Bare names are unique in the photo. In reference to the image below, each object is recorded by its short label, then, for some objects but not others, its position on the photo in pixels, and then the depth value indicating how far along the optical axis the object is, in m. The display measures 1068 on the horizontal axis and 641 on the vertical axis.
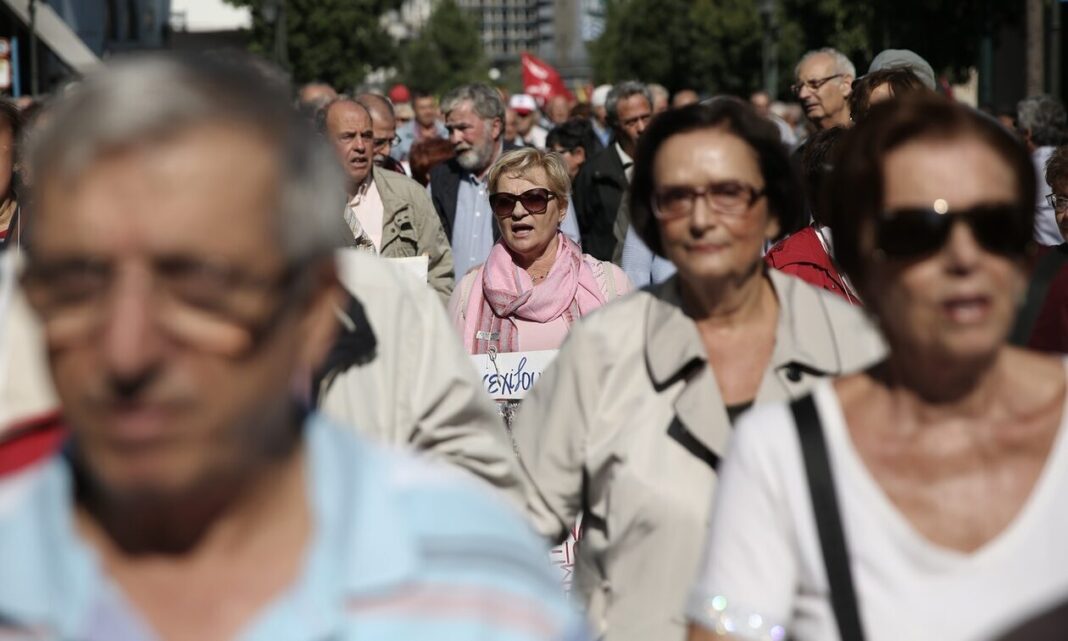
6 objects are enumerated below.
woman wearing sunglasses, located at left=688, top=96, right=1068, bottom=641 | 2.63
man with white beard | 10.77
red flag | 27.12
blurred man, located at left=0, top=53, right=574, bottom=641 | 1.84
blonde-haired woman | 7.05
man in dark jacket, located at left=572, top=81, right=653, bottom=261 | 11.88
